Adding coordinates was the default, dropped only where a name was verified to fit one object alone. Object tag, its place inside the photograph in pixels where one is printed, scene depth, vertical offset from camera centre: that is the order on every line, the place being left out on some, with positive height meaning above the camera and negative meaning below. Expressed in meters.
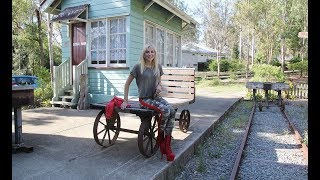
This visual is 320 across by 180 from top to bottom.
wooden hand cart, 4.43 -0.38
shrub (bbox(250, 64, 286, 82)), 18.50 +0.74
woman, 4.53 -0.11
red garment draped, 4.49 -0.32
